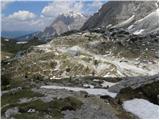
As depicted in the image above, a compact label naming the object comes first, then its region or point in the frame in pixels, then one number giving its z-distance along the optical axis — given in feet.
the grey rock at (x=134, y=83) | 74.31
